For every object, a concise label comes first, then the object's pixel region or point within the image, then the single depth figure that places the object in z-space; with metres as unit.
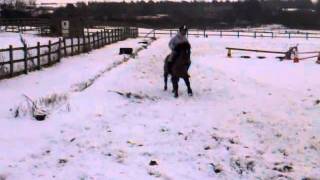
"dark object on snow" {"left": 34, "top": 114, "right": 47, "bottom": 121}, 10.95
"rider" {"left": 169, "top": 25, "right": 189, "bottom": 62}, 15.38
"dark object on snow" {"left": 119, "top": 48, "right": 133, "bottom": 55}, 29.78
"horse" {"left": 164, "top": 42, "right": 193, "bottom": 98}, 15.45
